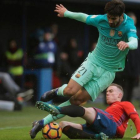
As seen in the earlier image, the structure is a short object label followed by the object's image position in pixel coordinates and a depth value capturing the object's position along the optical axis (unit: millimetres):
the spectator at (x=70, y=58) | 32869
